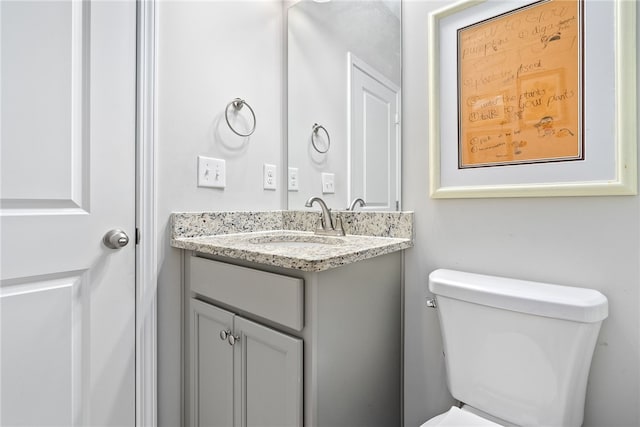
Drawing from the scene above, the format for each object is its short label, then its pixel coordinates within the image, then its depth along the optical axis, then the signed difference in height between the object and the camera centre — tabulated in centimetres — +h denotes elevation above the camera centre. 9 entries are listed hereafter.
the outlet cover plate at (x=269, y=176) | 149 +17
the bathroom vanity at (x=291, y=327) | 81 -34
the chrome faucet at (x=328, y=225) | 132 -6
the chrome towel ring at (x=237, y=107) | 133 +45
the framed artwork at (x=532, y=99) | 83 +34
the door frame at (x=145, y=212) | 108 +0
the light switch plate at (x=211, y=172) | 125 +16
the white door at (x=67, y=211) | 86 +0
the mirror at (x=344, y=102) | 124 +48
